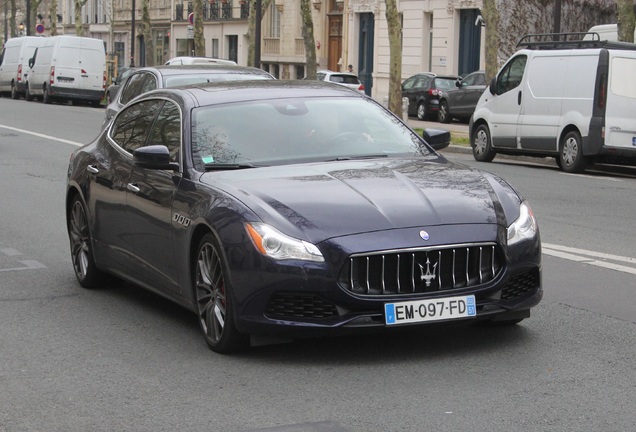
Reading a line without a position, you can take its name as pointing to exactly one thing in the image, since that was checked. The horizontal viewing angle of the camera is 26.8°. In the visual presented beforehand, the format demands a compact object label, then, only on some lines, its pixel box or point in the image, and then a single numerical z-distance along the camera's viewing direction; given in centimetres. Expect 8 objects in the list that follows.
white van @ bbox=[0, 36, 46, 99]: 5378
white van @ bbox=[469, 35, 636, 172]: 2089
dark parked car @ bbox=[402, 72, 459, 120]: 4084
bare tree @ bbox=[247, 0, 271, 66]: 4941
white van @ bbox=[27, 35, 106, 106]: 4903
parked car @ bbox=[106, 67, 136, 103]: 2456
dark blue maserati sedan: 674
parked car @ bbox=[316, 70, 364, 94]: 4422
